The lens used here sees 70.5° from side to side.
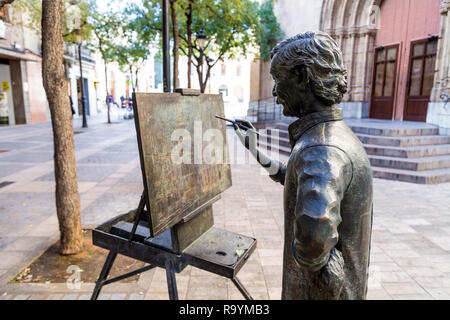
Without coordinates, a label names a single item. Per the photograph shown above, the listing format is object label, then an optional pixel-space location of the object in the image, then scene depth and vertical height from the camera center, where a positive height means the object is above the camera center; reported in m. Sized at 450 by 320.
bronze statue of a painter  1.07 -0.24
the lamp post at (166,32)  5.69 +1.32
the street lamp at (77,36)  11.66 +2.53
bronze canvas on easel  1.80 -0.30
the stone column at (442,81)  9.08 +0.84
